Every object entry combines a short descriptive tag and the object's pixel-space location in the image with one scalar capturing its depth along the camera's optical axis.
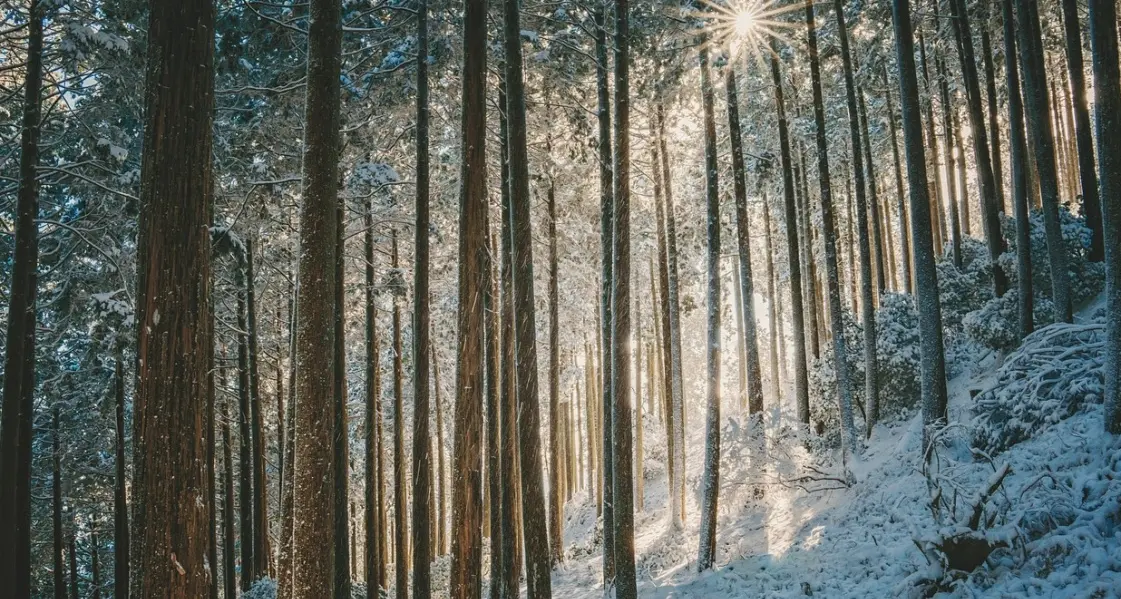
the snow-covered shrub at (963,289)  14.99
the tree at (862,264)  12.14
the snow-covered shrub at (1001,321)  11.70
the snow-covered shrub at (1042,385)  7.52
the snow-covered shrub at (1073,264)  12.41
